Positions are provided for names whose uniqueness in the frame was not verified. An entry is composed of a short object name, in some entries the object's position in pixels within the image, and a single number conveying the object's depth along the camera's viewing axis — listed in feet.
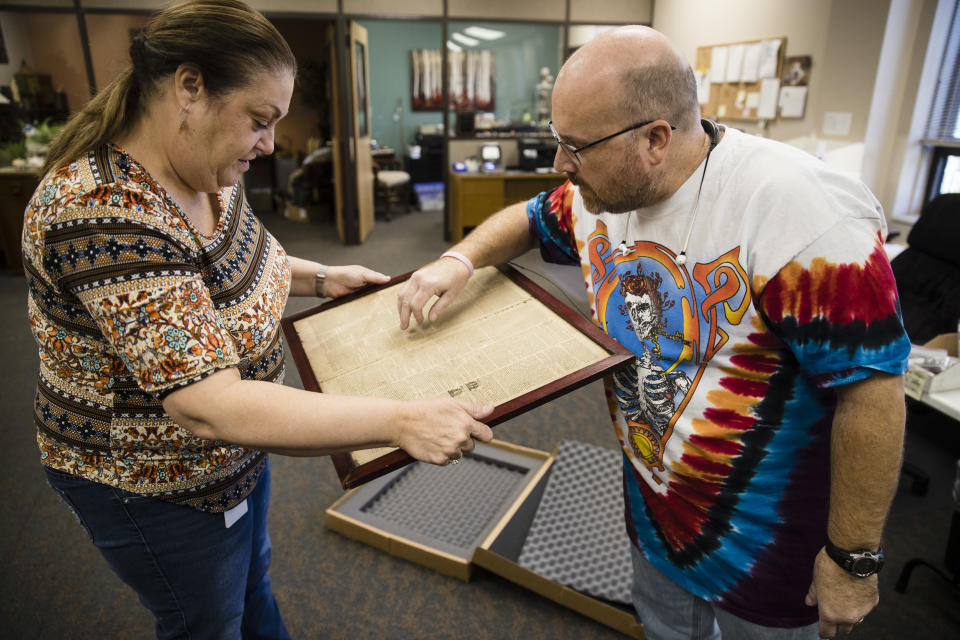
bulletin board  14.96
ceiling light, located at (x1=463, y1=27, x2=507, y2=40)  27.40
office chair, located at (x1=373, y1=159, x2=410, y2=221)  25.48
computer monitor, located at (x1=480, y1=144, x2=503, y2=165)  20.86
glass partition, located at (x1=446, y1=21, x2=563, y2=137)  26.35
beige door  19.51
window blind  12.13
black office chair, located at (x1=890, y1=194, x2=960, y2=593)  8.70
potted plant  17.28
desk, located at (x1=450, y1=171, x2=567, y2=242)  20.53
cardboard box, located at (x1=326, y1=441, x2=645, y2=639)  5.83
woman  2.44
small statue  23.78
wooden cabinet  16.42
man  2.62
